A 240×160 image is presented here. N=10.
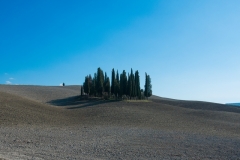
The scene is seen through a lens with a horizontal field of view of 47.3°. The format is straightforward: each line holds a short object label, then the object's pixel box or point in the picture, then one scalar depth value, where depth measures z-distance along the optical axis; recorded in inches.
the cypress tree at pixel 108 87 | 2085.1
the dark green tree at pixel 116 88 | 2047.2
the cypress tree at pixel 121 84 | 2026.3
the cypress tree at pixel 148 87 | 2165.4
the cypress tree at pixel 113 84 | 2070.6
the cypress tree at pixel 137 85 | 2079.0
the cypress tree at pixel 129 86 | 2003.0
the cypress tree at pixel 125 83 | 2022.9
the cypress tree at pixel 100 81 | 2084.2
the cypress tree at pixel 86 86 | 2195.1
